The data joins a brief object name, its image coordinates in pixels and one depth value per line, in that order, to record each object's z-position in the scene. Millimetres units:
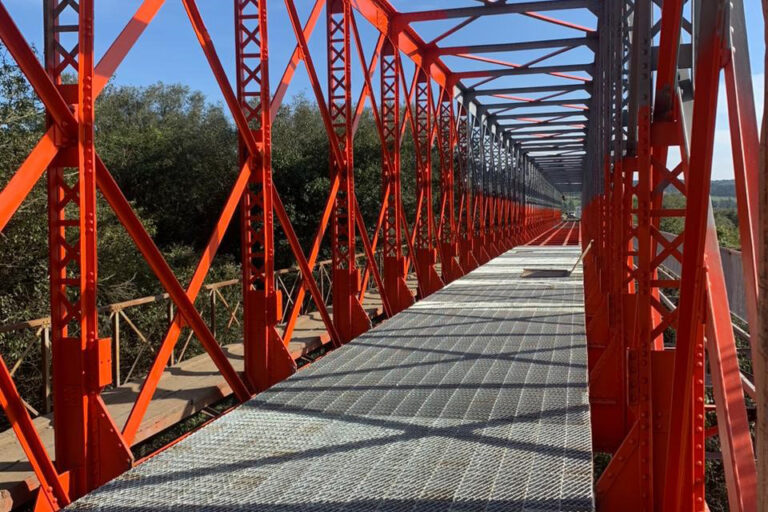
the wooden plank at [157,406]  4793
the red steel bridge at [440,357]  3025
